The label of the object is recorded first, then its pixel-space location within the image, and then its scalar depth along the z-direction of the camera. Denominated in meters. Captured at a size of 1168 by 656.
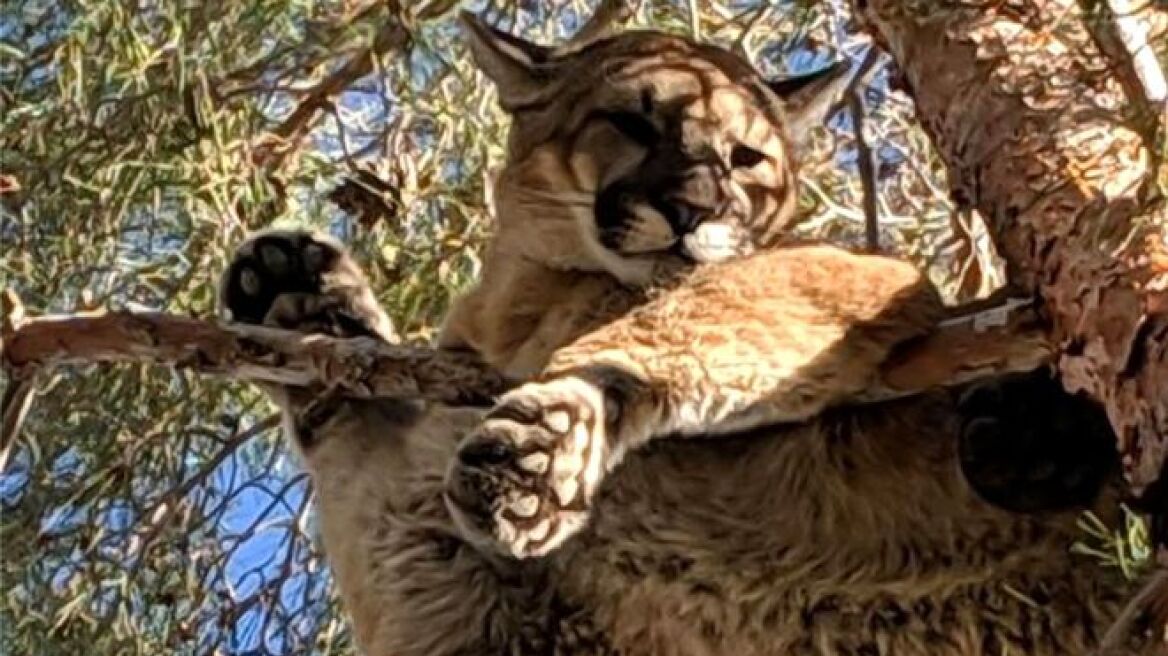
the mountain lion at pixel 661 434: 3.74
